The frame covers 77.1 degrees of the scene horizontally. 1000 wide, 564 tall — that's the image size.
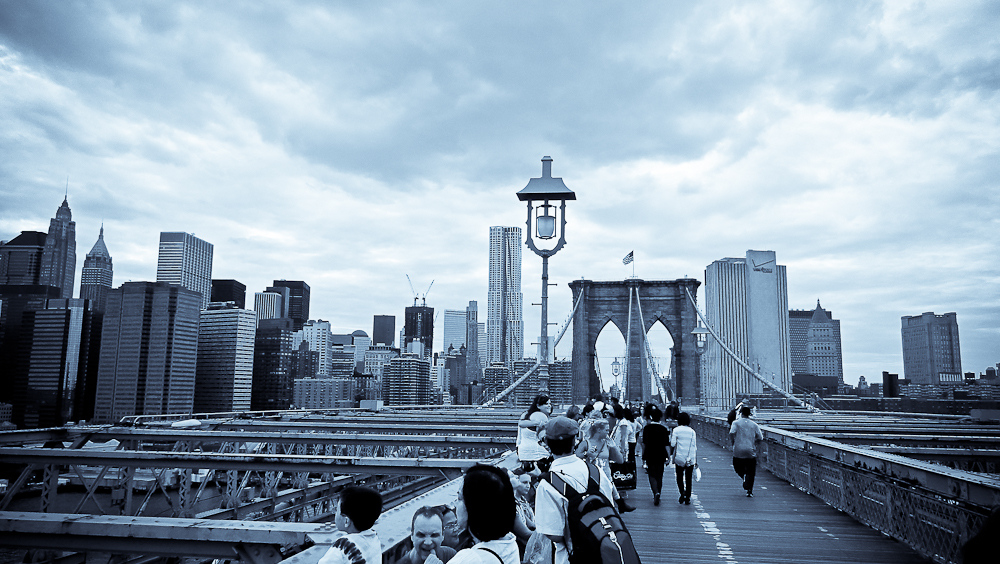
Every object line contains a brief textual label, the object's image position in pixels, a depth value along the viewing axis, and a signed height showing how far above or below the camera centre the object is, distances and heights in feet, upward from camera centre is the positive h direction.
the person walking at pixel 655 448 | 30.40 -3.77
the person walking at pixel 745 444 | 31.22 -3.58
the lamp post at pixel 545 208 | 50.56 +13.04
